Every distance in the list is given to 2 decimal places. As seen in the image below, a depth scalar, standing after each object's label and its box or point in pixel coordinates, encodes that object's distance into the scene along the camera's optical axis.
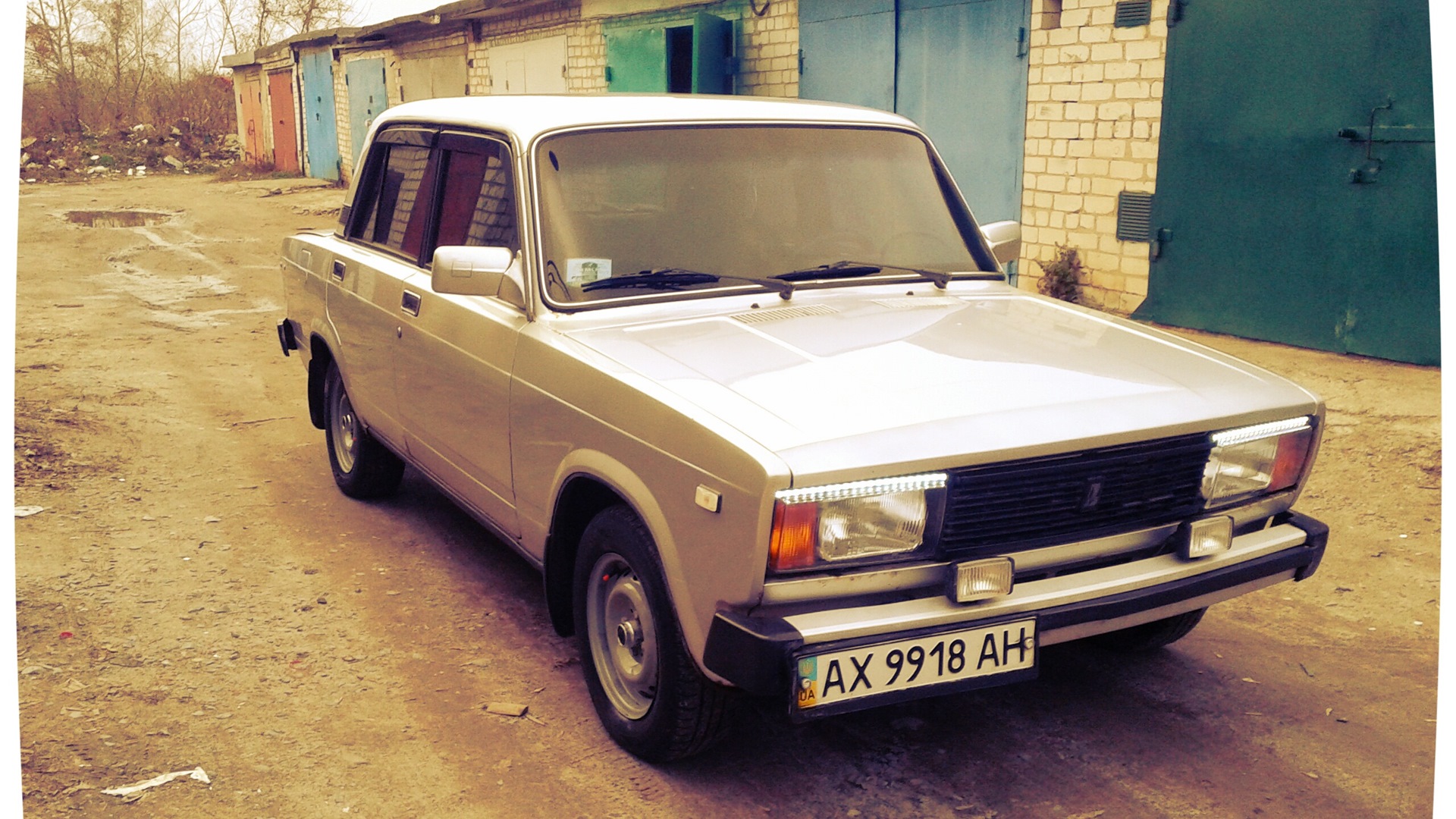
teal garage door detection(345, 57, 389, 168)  25.70
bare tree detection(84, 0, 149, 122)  39.28
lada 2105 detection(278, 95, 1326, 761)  2.61
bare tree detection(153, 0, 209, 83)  41.81
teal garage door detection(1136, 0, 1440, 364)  7.05
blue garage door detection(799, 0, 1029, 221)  10.09
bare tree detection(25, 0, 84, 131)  37.38
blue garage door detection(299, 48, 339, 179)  28.52
